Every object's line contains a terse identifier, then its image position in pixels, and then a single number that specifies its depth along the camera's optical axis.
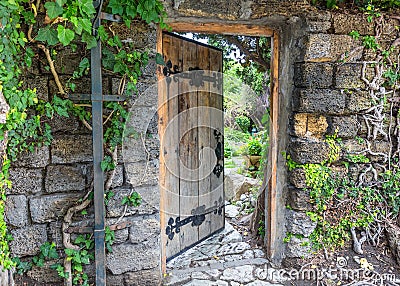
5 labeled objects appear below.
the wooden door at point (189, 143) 2.58
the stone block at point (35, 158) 1.89
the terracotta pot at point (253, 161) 4.81
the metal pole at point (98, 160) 1.88
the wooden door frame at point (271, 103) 2.39
